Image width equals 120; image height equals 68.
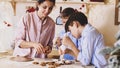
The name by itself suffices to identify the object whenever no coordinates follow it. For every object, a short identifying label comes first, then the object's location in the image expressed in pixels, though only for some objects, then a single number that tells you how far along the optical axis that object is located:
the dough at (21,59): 1.82
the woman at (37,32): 1.85
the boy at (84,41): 1.68
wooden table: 1.70
